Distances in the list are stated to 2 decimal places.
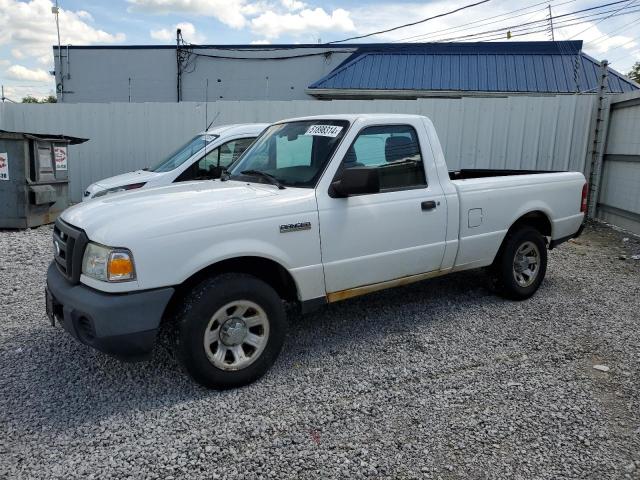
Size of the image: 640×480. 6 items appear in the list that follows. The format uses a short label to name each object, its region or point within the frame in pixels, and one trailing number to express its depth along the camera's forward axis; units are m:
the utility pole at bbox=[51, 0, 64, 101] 24.28
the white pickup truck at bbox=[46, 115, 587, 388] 3.19
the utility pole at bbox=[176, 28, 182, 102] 23.28
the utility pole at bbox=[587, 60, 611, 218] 10.09
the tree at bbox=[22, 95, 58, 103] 41.77
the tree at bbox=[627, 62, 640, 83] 43.47
